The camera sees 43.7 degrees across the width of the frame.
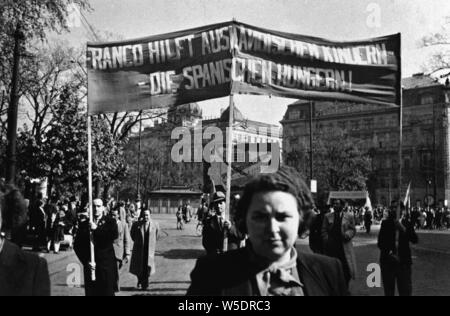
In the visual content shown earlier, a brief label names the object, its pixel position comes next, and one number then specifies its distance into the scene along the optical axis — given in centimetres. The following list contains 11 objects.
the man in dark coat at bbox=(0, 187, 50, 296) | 259
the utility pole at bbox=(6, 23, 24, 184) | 1312
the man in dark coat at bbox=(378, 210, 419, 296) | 738
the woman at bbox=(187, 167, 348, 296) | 237
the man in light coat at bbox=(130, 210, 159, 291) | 1002
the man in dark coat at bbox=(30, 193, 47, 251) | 1576
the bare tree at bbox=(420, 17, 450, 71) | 1716
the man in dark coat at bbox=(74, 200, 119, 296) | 686
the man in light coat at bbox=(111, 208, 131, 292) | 914
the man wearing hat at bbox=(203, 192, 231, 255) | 900
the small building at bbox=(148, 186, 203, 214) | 5725
